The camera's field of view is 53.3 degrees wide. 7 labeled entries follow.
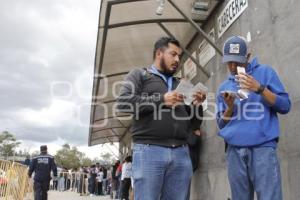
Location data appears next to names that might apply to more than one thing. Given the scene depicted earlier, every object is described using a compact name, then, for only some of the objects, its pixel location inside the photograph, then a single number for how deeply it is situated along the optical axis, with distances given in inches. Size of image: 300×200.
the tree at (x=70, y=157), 2758.5
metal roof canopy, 201.6
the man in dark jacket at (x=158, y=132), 88.5
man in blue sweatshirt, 87.1
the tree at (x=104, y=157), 2274.0
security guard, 308.8
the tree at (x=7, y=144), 2337.6
